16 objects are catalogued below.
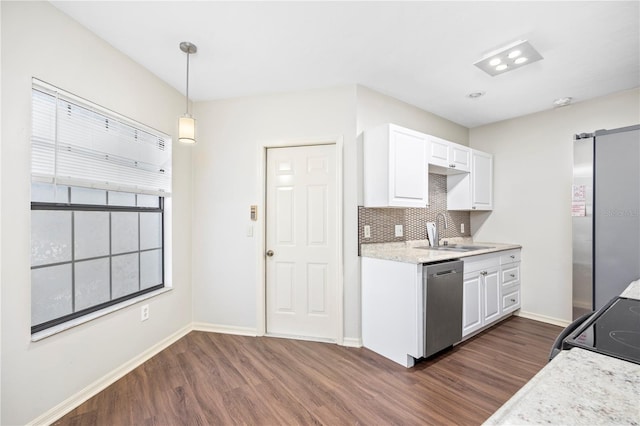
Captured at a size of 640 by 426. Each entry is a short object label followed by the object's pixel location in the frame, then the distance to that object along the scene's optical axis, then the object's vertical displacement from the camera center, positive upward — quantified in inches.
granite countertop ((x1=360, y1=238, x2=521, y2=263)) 95.3 -15.5
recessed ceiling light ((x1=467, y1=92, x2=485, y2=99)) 118.7 +50.0
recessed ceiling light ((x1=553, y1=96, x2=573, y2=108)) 122.2 +49.2
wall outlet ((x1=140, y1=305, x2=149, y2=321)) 98.3 -35.7
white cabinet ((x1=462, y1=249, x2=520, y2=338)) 110.1 -32.8
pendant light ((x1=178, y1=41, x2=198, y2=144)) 86.5 +26.1
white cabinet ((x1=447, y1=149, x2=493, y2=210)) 141.4 +13.4
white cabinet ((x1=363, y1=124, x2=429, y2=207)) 104.5 +17.4
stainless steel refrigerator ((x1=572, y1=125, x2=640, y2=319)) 82.0 +1.3
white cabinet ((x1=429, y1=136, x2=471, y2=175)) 120.4 +25.1
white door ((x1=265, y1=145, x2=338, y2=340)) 115.2 -12.8
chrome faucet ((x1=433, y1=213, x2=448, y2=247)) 136.0 -13.0
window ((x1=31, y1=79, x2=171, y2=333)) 72.6 +1.5
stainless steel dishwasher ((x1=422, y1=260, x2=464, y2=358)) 92.9 -31.9
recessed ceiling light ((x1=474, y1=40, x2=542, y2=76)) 86.1 +50.1
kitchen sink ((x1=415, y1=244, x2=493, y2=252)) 127.8 -16.5
